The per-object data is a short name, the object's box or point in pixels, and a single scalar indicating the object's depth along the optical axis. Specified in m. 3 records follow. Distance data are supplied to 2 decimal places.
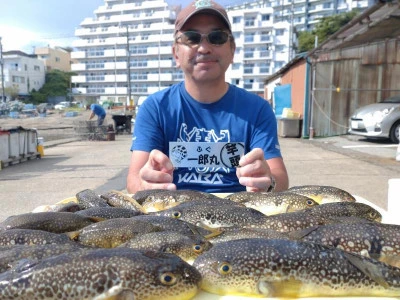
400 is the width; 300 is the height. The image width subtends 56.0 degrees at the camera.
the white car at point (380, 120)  13.45
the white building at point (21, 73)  90.19
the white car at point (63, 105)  81.28
